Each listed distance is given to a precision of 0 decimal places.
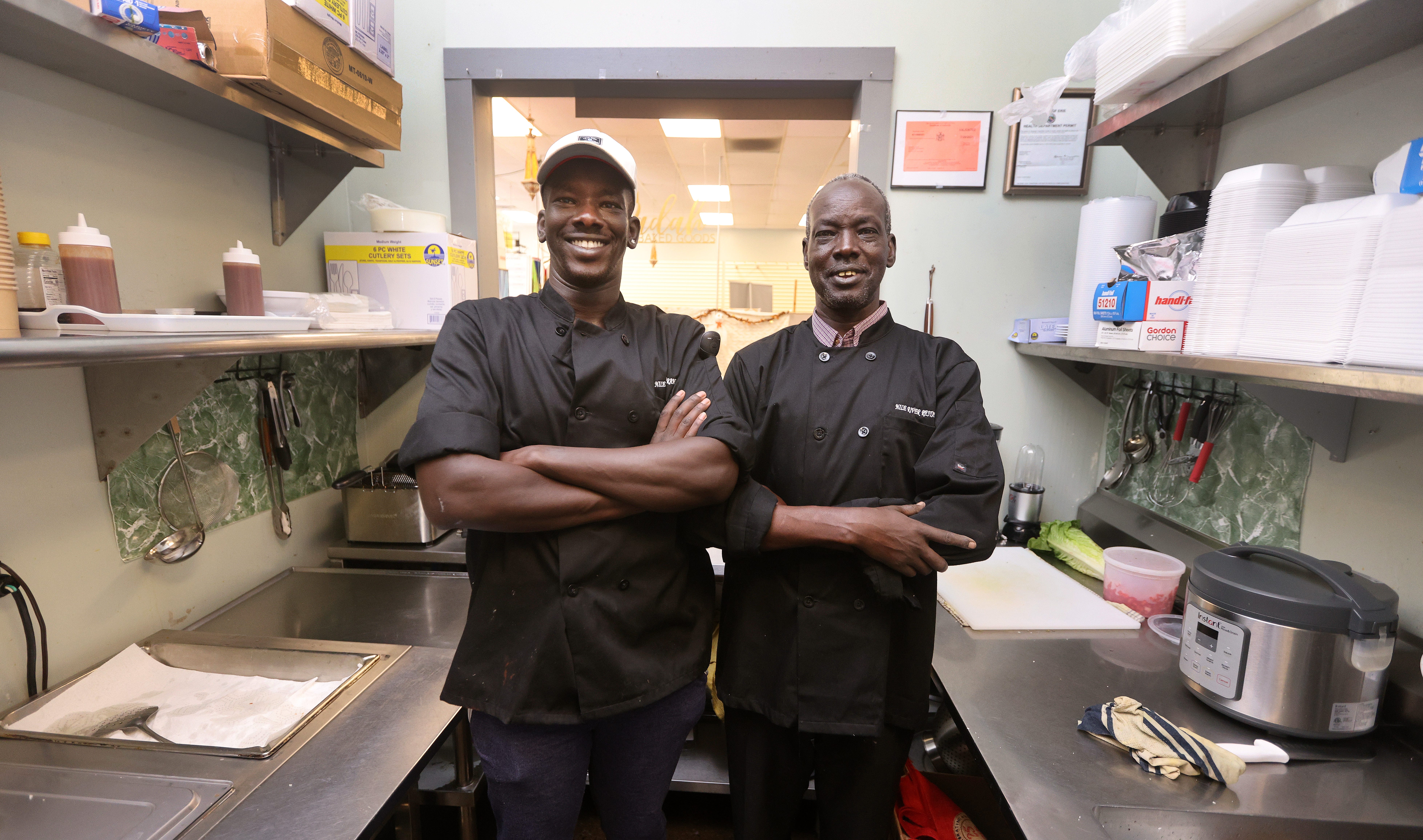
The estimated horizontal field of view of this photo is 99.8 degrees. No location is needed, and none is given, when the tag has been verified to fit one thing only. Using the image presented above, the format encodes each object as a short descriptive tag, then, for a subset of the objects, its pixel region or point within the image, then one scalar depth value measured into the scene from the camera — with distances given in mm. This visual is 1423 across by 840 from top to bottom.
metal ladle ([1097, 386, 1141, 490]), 1881
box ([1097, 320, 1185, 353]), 1311
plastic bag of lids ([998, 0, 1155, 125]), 1389
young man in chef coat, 977
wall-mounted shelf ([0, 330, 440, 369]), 718
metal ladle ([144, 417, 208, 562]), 1367
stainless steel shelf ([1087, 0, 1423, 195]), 979
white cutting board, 1495
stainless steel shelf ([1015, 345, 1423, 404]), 777
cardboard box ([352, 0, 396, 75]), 1440
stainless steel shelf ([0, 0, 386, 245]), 902
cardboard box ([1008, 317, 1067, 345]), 1834
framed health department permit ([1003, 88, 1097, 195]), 1912
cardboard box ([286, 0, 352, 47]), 1257
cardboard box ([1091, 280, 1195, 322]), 1299
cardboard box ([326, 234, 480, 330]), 1758
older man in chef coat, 1084
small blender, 2002
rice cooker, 1006
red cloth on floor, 1467
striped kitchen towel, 986
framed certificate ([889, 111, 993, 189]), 1927
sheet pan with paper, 1094
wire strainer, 1396
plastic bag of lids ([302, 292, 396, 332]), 1418
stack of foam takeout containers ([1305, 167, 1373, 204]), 1094
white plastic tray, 846
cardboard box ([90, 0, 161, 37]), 906
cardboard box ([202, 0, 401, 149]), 1129
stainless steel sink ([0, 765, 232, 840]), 865
